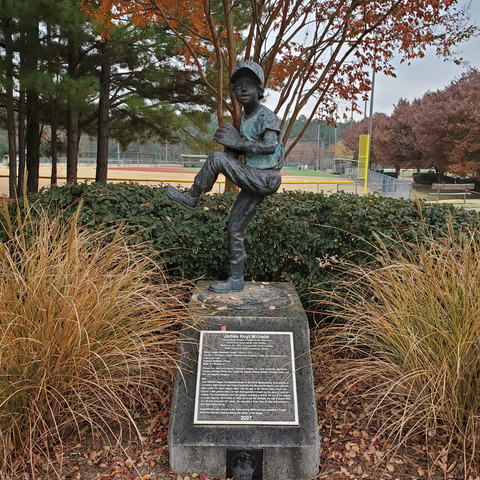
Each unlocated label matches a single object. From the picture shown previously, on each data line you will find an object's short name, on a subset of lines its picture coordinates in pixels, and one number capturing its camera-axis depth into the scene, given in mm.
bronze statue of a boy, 3393
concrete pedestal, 2934
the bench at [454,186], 19422
